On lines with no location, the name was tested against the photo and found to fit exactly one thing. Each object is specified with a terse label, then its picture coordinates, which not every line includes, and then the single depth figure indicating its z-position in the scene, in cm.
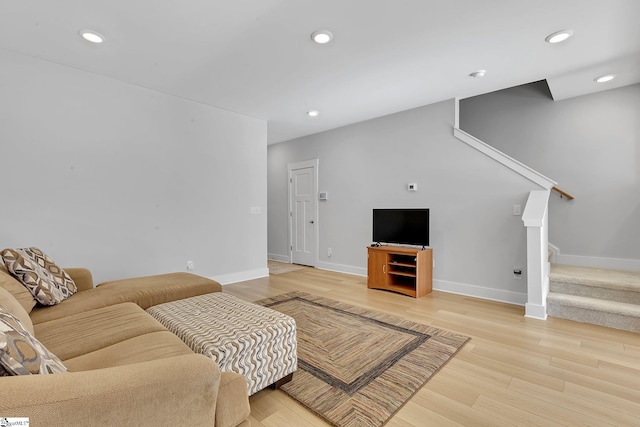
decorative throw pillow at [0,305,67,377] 81
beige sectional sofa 76
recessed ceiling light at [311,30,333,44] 249
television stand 390
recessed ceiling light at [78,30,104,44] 251
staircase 279
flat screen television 403
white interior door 583
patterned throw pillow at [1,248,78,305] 199
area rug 171
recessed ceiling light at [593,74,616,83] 332
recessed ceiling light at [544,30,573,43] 248
